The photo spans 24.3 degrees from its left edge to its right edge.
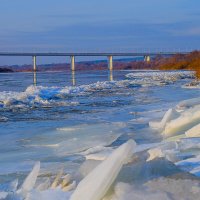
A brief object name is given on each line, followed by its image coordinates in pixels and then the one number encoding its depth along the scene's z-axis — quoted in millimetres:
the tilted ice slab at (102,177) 3012
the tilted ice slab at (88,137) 6834
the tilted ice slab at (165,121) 8291
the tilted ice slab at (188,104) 11220
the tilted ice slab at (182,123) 7805
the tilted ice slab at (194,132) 6875
